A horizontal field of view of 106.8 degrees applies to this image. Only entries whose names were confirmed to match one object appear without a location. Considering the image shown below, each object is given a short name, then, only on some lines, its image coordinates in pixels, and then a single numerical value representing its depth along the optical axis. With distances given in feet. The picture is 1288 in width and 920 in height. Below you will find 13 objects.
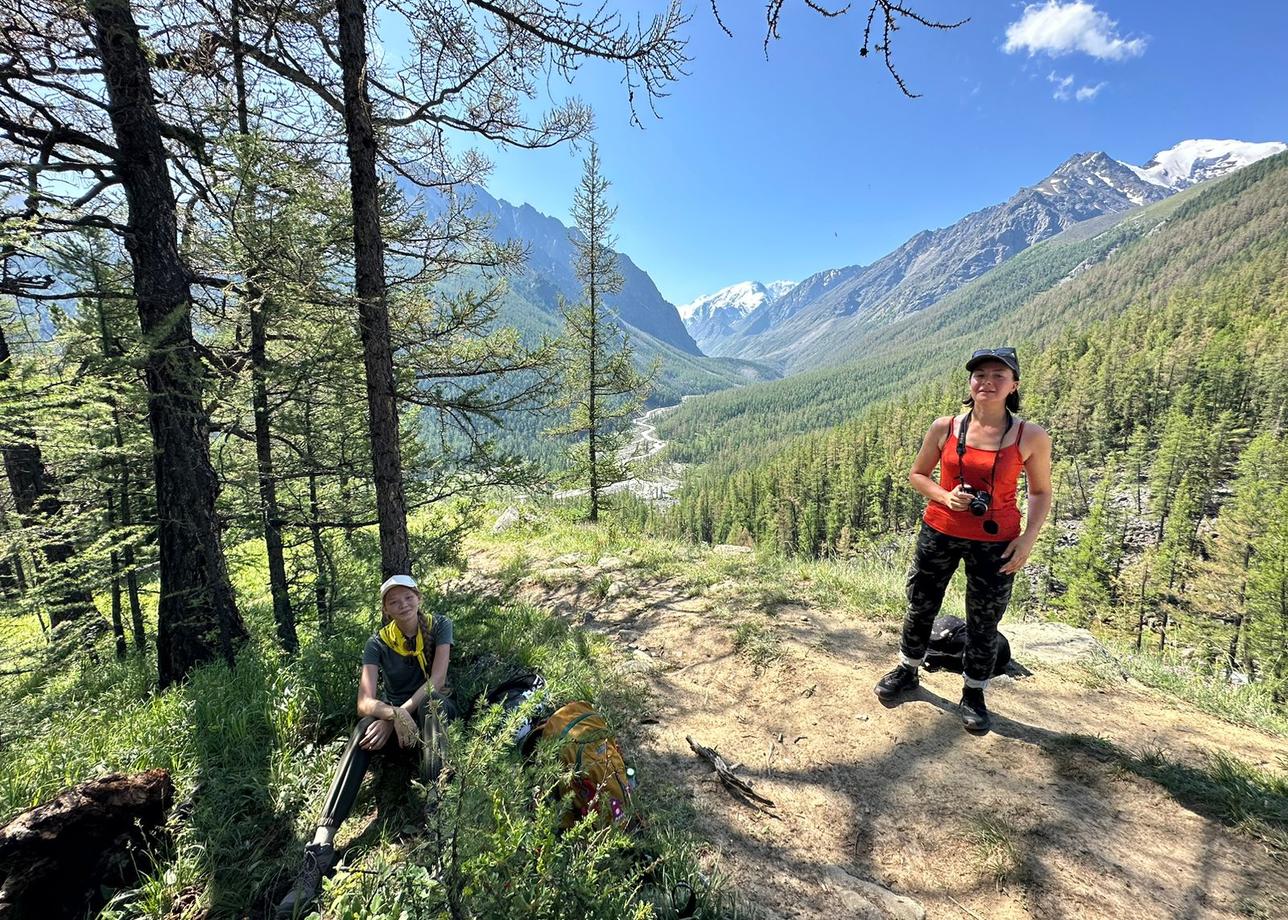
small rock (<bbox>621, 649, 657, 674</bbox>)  16.44
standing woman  10.52
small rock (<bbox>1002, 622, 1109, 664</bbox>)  15.72
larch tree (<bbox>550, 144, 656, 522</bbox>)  44.01
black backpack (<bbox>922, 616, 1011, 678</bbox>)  14.55
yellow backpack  8.54
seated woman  8.18
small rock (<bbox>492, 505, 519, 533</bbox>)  45.57
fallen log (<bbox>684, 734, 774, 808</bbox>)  10.64
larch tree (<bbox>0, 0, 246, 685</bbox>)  14.87
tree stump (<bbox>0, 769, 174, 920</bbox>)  6.79
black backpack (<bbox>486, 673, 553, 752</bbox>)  10.83
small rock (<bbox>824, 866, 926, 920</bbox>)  7.80
